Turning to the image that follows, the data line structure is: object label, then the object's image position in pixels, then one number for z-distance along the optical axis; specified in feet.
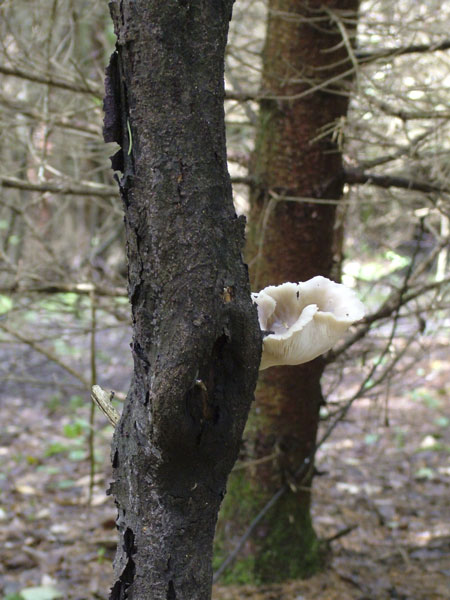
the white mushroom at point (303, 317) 5.22
